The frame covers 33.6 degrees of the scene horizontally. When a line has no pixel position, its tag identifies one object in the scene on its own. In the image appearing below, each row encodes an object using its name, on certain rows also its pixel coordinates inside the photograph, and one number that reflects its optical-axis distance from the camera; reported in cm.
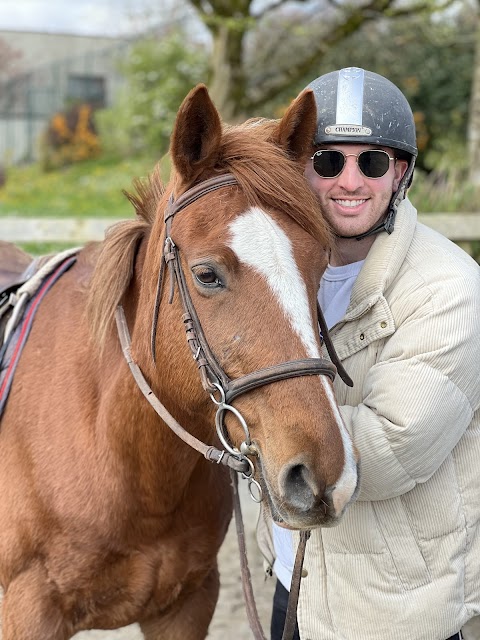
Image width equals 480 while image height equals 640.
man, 203
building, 1769
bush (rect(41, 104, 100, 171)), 1672
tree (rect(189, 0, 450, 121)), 955
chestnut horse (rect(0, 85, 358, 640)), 178
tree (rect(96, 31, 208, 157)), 1409
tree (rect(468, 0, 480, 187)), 948
